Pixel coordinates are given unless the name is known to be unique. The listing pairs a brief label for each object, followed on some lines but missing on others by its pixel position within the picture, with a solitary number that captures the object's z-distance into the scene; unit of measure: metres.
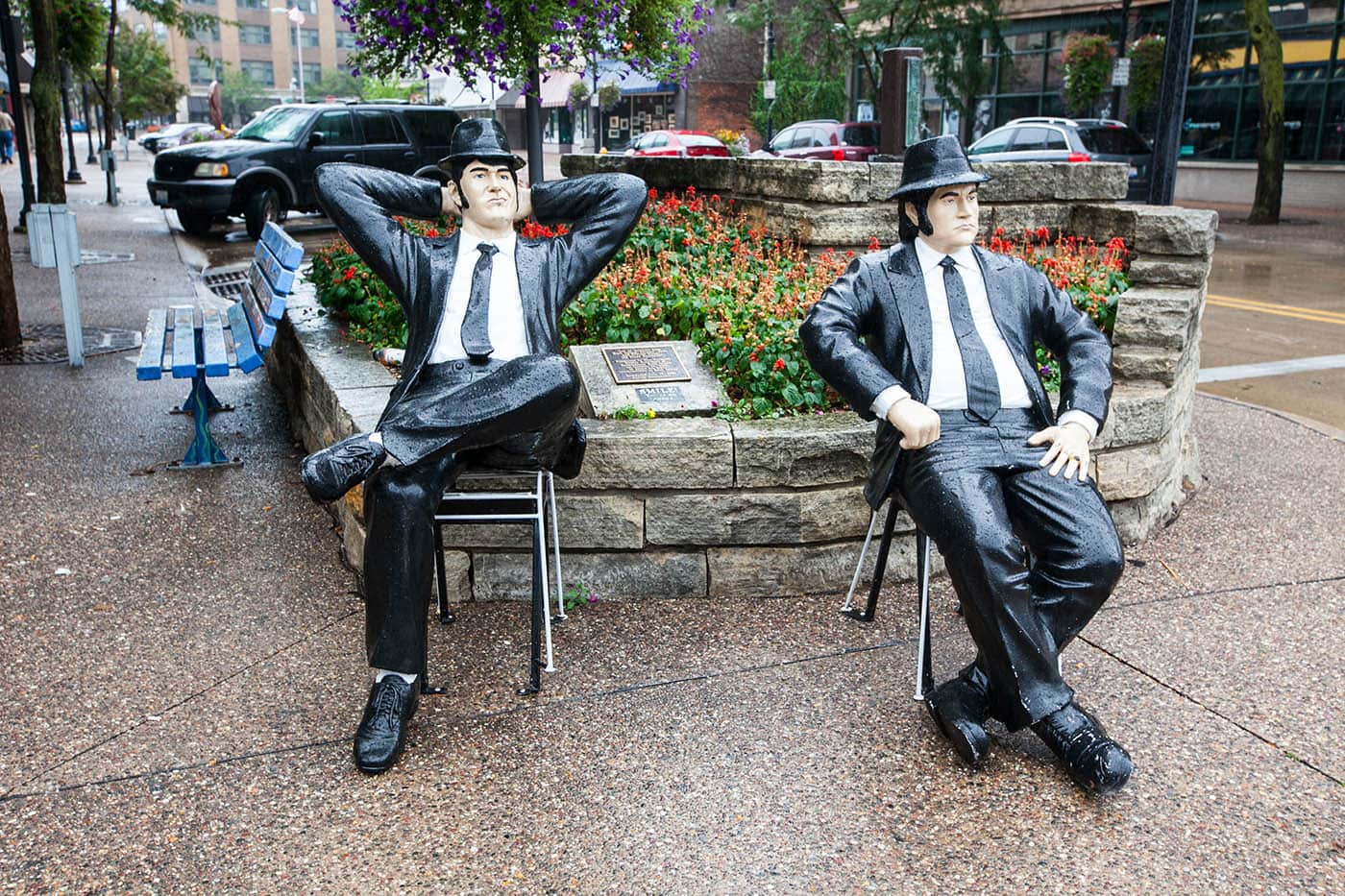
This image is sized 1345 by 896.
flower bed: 4.81
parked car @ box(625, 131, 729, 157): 22.92
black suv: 15.50
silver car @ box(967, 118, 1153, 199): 18.25
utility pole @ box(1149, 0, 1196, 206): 7.50
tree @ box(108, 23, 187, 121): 46.09
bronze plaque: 4.77
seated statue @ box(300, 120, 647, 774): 3.32
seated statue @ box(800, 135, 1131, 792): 3.18
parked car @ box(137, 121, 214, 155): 37.68
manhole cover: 8.27
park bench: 5.55
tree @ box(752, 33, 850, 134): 35.69
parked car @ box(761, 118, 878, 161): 22.69
